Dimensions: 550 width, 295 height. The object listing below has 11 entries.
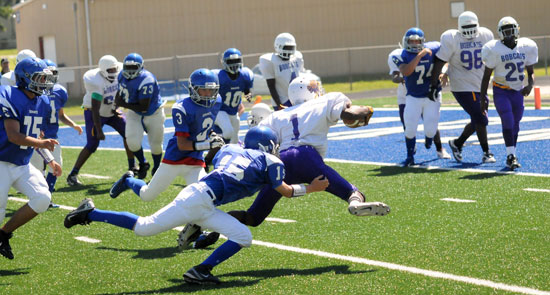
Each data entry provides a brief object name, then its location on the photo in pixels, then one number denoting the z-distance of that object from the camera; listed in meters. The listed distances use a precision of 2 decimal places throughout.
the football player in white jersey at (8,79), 21.83
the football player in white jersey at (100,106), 21.48
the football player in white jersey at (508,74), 19.66
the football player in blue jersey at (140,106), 19.87
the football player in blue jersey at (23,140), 12.87
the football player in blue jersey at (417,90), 21.31
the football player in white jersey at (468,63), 21.05
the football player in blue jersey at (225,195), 11.19
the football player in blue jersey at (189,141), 13.37
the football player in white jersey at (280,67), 22.12
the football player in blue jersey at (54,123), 18.72
